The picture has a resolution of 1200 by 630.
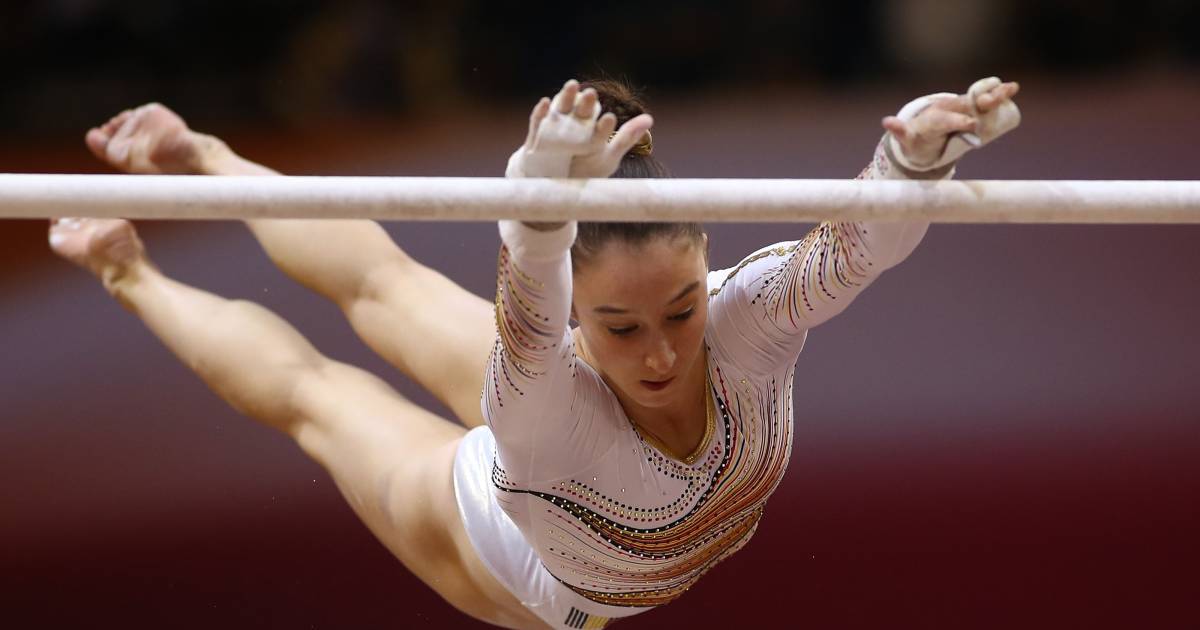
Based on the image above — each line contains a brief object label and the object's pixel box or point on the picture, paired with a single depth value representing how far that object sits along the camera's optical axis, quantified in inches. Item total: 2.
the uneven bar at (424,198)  277.3
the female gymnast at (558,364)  279.0
